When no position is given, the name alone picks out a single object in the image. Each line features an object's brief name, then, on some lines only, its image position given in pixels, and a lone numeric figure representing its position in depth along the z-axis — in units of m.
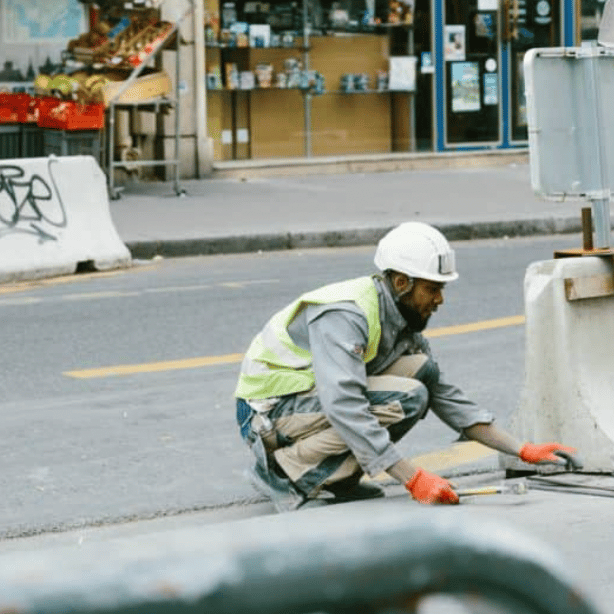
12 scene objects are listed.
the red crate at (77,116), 15.60
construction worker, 5.31
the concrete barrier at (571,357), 6.04
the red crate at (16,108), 16.23
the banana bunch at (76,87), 15.79
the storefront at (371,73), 18.72
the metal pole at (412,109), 19.66
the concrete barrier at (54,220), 12.02
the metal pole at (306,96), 18.88
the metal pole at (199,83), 18.19
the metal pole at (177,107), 16.60
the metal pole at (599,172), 6.28
